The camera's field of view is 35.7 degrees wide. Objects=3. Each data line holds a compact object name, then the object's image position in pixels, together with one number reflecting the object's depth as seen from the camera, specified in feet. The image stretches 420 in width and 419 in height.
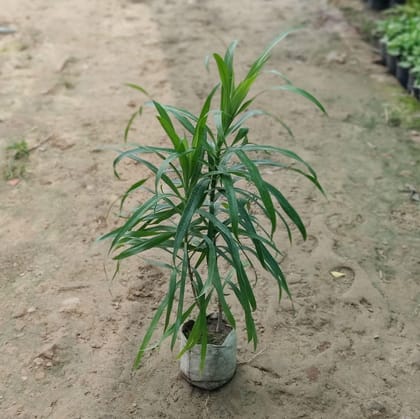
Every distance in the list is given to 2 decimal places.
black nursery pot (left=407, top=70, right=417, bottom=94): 17.64
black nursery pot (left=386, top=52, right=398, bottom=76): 18.75
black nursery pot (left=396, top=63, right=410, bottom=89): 18.19
